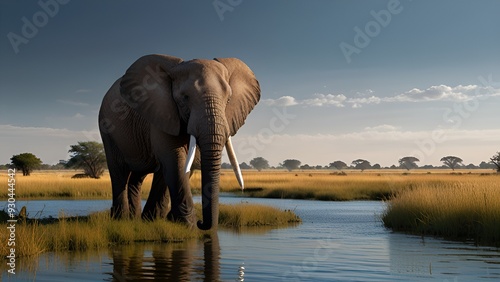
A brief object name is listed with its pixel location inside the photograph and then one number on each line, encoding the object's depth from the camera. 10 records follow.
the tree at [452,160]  159.62
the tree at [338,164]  183.81
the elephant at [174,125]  12.55
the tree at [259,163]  184.27
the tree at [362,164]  180.65
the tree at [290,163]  181.12
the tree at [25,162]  77.94
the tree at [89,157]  79.75
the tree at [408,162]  169.00
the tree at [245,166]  195.50
